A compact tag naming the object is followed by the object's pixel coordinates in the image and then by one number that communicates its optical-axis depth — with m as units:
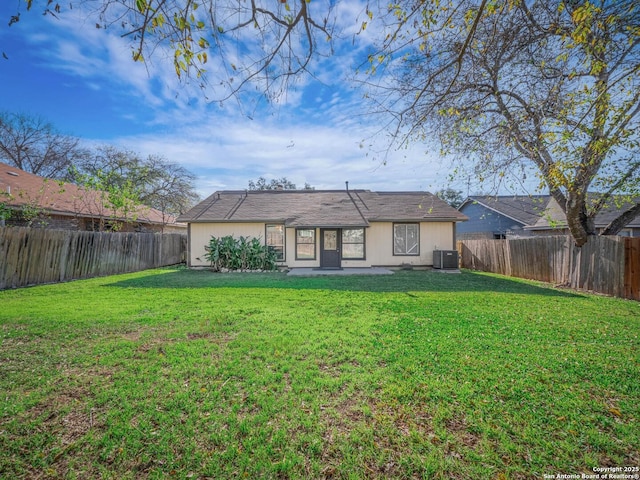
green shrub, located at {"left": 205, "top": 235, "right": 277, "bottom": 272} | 13.34
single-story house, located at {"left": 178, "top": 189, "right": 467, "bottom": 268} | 13.94
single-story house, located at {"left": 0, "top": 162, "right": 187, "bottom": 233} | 11.79
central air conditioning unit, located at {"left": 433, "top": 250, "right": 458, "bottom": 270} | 13.42
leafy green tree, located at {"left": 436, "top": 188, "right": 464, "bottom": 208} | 36.47
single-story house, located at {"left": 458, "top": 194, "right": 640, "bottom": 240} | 17.31
